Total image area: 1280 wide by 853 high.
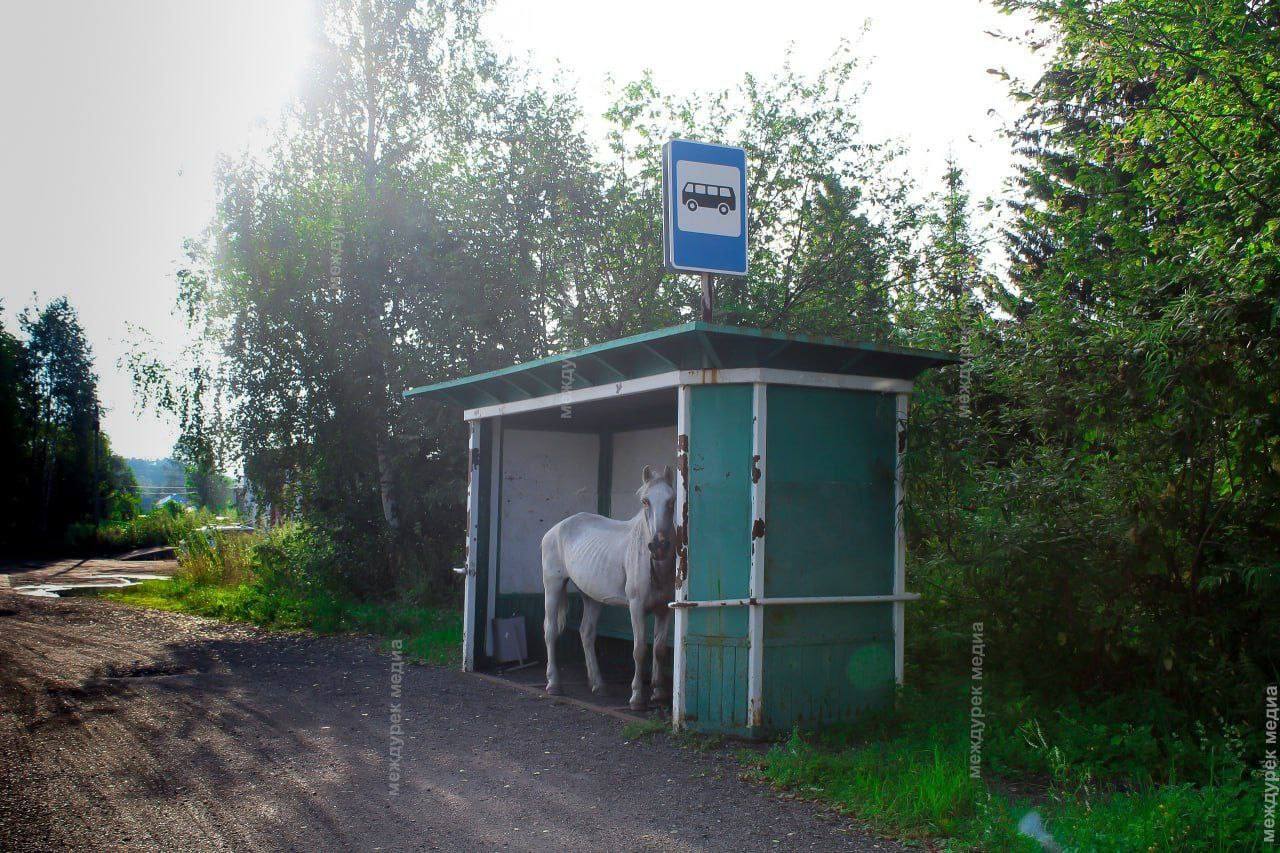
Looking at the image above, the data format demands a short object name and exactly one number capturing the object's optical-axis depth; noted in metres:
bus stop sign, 7.66
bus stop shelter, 7.08
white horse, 7.73
